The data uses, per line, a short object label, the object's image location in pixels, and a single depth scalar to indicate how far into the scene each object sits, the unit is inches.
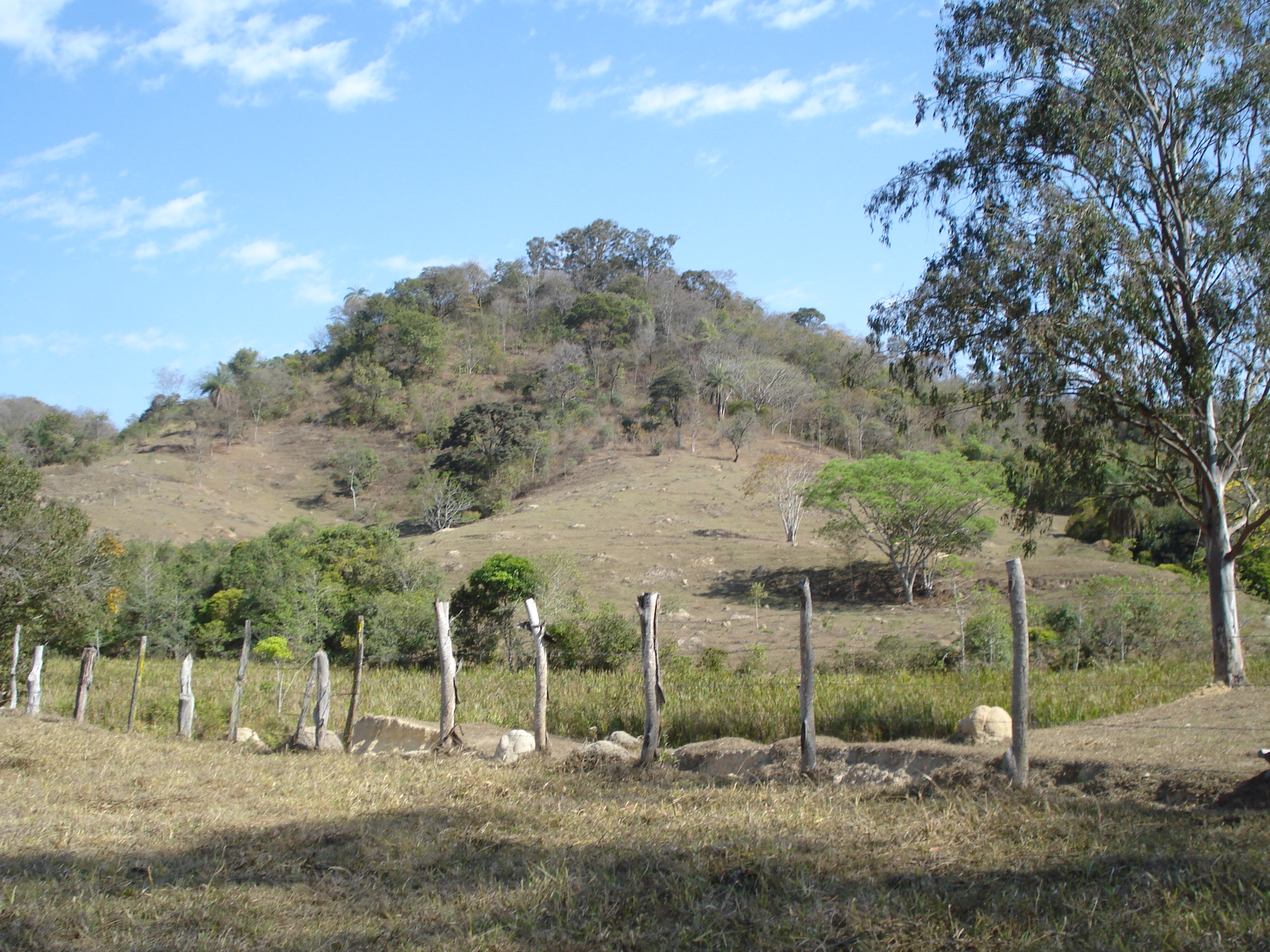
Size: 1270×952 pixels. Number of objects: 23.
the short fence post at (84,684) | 534.9
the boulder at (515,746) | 420.2
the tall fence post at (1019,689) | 276.2
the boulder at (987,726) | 380.8
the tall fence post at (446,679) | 419.5
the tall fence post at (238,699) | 502.0
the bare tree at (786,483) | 1578.5
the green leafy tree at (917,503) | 1259.2
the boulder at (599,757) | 366.9
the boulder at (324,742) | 462.4
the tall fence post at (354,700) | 463.2
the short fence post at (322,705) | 460.4
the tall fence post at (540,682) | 402.3
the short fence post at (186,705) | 511.2
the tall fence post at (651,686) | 367.6
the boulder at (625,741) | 482.3
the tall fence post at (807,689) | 337.1
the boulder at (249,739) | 483.5
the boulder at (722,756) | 405.1
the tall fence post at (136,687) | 526.6
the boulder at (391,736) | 498.0
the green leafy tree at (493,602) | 944.9
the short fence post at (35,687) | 540.1
